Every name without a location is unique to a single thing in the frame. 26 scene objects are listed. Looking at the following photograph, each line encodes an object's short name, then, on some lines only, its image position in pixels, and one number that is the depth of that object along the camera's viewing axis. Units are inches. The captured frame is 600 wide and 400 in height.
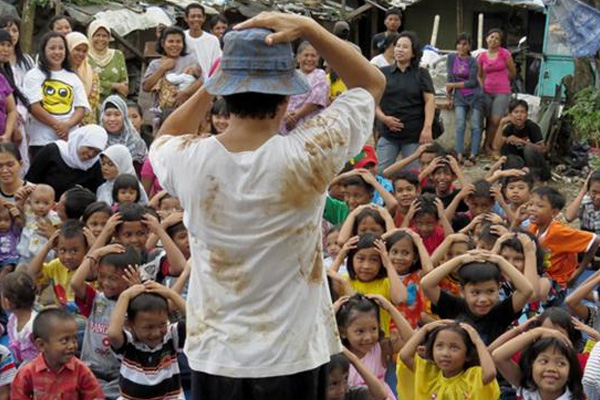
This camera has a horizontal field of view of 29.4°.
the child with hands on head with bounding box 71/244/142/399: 227.8
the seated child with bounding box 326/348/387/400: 197.5
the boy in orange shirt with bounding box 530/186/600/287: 276.8
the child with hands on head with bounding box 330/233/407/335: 234.8
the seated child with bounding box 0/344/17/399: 214.4
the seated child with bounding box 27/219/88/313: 250.4
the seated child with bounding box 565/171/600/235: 299.7
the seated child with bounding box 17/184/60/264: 272.7
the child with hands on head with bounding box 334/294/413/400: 214.2
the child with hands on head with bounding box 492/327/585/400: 196.9
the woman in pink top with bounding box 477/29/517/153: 498.6
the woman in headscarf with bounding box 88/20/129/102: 388.2
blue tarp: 489.4
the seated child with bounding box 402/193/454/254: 274.7
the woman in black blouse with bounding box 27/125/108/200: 309.0
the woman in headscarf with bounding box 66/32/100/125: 362.6
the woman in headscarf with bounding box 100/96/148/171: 334.3
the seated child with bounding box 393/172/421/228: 291.3
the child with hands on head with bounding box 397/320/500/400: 199.8
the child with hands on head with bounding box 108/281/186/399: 205.9
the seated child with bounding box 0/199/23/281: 275.3
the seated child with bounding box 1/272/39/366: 227.6
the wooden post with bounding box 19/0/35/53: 499.1
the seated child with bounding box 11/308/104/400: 206.2
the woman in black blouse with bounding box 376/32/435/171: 353.7
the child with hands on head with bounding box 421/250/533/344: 217.8
